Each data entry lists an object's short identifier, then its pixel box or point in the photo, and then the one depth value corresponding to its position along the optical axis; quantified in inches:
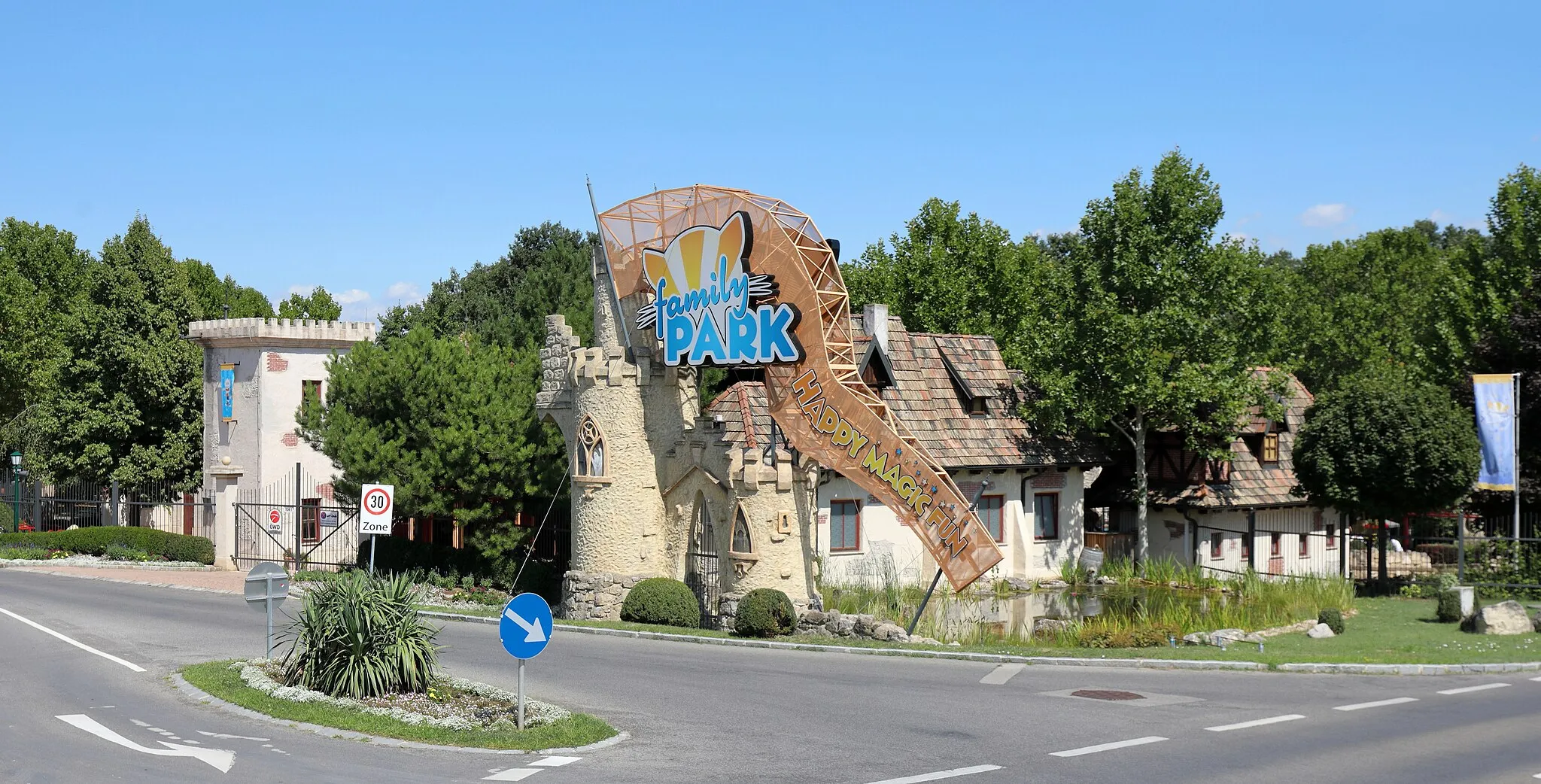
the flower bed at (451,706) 666.8
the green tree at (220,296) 3073.3
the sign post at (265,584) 797.2
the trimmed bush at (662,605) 1147.3
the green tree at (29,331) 2316.2
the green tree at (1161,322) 1531.7
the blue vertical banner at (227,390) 1770.4
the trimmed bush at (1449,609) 1123.9
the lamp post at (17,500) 2033.7
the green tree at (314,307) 3336.6
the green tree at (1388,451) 1331.2
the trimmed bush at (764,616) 1039.0
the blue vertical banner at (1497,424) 1379.2
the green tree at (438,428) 1432.1
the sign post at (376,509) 979.9
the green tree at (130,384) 1887.3
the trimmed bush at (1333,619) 1065.5
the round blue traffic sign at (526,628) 622.8
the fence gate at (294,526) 1702.8
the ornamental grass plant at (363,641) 732.0
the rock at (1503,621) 1039.0
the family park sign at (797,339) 1072.8
